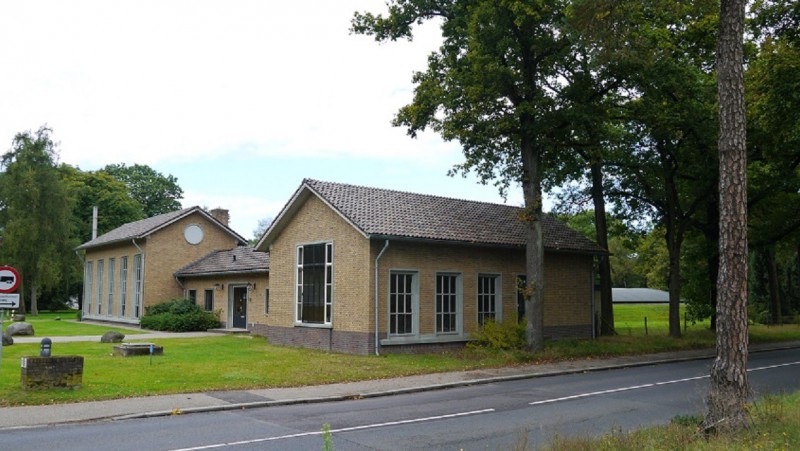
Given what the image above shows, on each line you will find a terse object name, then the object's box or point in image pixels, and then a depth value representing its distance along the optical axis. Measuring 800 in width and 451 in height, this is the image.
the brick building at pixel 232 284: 31.36
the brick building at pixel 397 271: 20.83
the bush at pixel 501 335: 21.42
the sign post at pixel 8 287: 11.67
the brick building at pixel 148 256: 36.56
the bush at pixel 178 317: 32.69
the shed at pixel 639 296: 69.19
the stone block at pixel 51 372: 12.88
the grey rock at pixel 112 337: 25.00
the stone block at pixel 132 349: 19.61
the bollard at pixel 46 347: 13.52
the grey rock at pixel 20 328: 27.70
